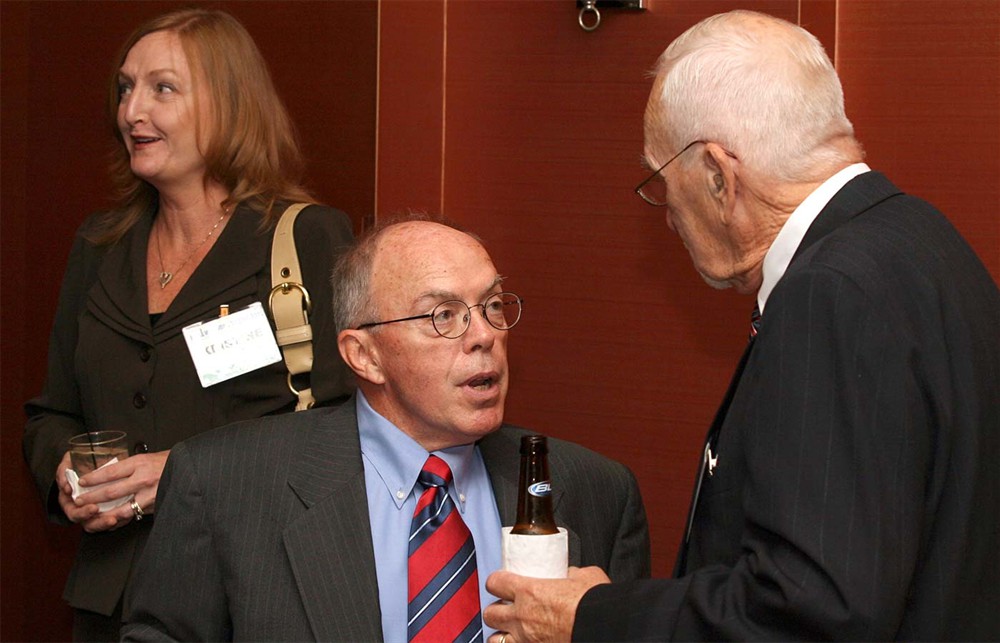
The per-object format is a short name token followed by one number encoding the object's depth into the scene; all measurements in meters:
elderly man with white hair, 1.46
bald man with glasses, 2.13
